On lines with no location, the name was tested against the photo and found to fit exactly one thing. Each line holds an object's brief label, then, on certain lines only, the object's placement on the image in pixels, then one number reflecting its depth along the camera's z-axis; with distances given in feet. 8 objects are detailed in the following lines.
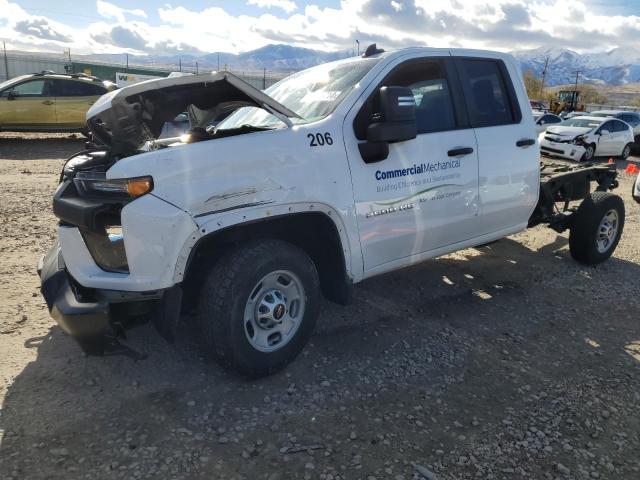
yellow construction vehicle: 127.26
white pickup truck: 9.05
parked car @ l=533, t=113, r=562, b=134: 70.61
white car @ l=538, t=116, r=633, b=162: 55.67
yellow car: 43.65
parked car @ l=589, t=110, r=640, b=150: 66.13
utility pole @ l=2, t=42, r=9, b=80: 91.10
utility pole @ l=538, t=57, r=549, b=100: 279.38
